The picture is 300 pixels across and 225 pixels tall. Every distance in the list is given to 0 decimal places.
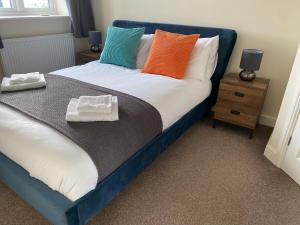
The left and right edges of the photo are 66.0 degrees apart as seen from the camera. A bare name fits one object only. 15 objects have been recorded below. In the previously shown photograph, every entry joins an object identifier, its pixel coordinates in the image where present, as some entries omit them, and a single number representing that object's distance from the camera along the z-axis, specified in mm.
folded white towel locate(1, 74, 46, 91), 1934
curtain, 3264
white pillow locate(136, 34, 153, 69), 2752
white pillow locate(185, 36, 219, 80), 2486
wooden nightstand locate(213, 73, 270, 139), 2305
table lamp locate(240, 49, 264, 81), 2266
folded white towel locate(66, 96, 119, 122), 1471
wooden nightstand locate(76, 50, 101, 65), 3304
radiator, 2861
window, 2984
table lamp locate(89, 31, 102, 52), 3331
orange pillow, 2418
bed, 1240
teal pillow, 2709
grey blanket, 1343
